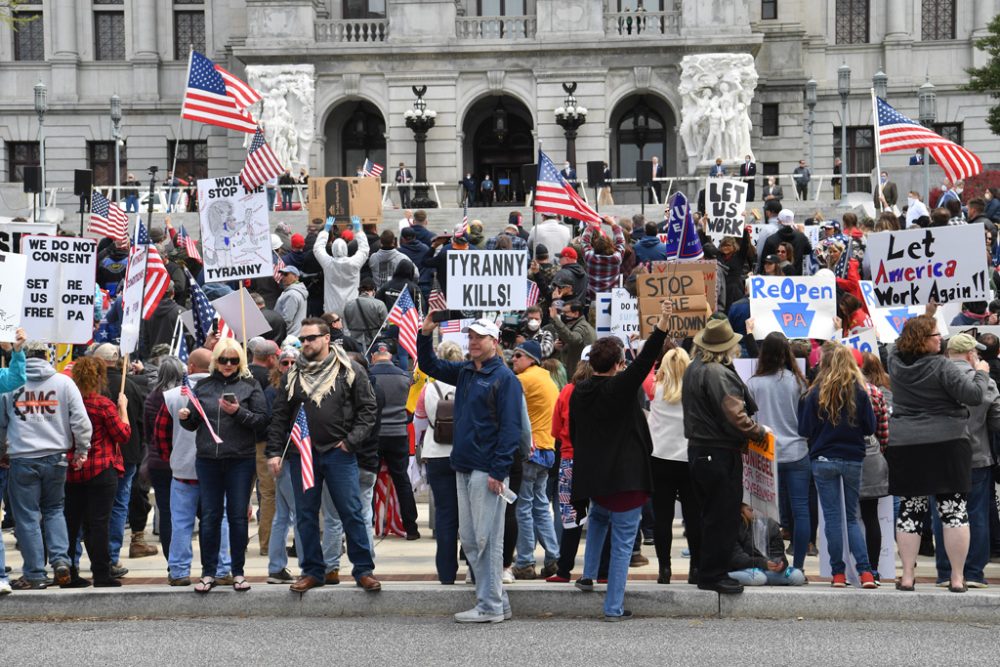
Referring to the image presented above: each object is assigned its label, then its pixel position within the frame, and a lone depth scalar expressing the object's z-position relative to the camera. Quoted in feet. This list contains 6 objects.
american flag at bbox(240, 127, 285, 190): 65.21
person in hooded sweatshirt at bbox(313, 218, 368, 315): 63.31
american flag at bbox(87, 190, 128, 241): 73.56
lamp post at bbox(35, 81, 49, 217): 119.44
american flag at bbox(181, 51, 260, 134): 62.23
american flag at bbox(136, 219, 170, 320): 51.55
